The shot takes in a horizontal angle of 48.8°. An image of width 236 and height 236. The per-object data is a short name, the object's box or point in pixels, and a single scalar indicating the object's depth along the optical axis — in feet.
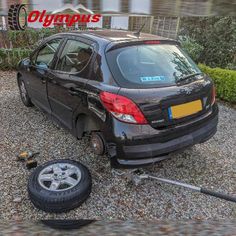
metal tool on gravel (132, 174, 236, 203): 7.64
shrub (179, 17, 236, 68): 30.07
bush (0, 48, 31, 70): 26.35
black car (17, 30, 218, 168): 8.36
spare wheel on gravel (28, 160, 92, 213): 8.07
